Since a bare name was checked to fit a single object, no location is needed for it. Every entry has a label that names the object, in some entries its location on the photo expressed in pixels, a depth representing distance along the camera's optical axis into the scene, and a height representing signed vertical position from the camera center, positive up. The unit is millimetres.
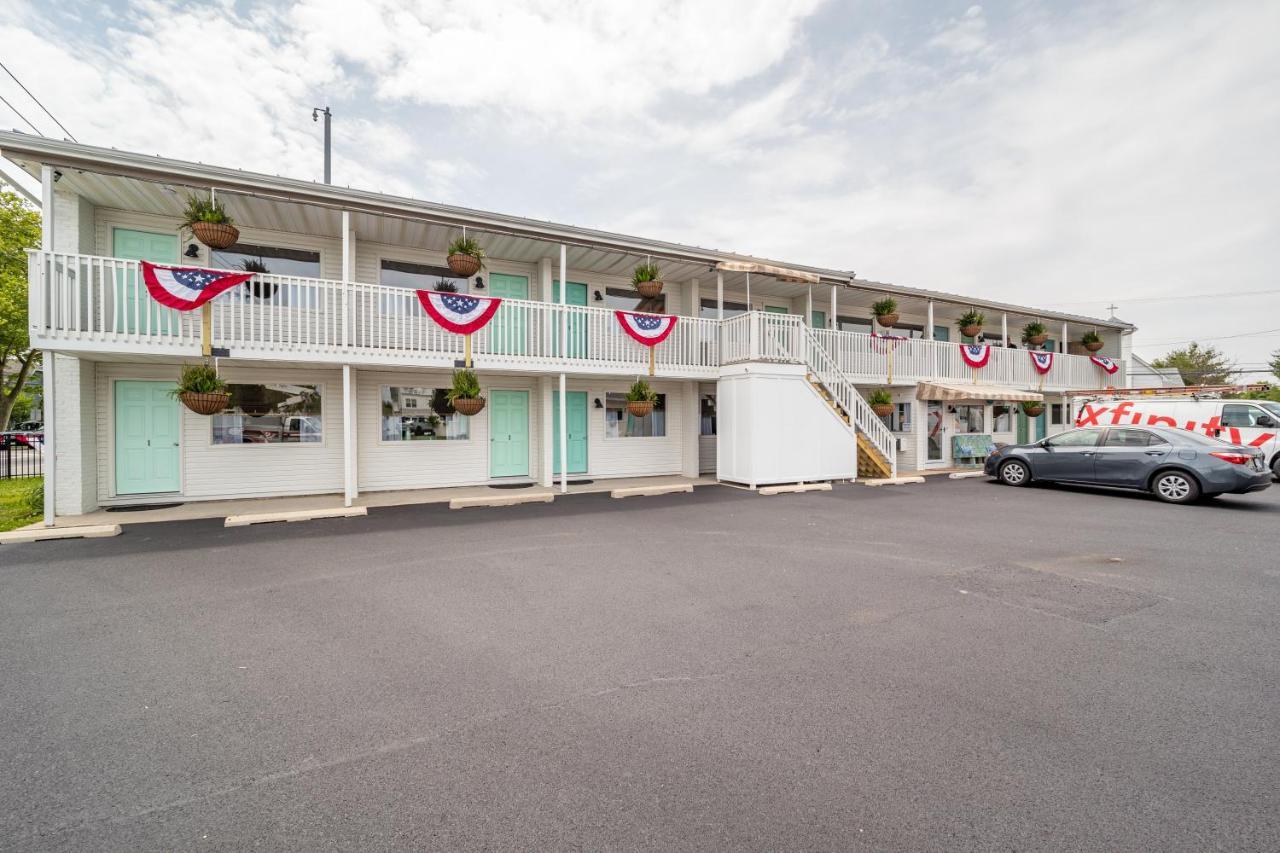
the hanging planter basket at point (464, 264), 9992 +3264
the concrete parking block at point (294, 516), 8070 -1342
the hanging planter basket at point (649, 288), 11797 +3244
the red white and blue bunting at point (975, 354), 15875 +2222
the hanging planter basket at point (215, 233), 8250 +3234
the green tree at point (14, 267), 16344 +5581
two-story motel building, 8422 +1467
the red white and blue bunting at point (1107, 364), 18734 +2233
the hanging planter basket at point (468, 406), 10008 +506
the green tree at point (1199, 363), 46344 +5943
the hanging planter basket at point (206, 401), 8188 +543
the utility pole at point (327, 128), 17562 +10519
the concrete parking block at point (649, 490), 10797 -1299
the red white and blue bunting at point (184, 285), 7906 +2346
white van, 12602 +158
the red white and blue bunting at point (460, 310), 9656 +2330
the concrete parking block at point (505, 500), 9773 -1328
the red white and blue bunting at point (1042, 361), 17109 +2136
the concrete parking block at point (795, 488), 11180 -1335
